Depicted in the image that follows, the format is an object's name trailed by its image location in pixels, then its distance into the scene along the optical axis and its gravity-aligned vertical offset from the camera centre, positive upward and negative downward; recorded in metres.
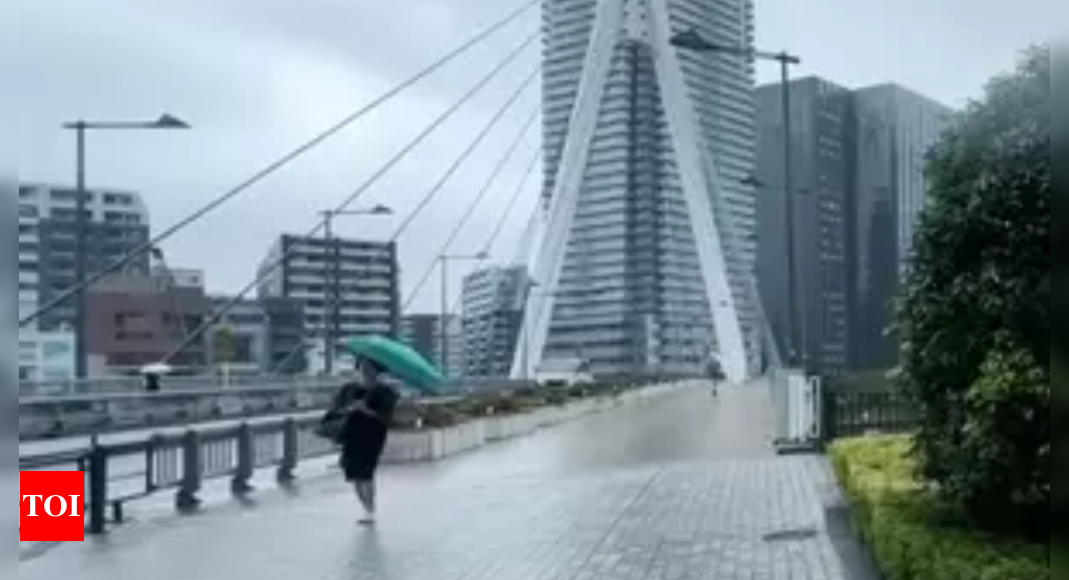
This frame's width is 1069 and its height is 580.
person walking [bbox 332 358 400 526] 13.80 -1.05
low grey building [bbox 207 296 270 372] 51.31 -0.36
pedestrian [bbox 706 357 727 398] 53.41 -1.79
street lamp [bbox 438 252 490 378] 52.60 -0.04
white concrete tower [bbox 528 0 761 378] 53.82 +6.78
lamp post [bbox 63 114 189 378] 23.16 +3.11
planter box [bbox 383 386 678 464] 21.97 -2.02
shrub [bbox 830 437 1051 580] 6.48 -1.19
